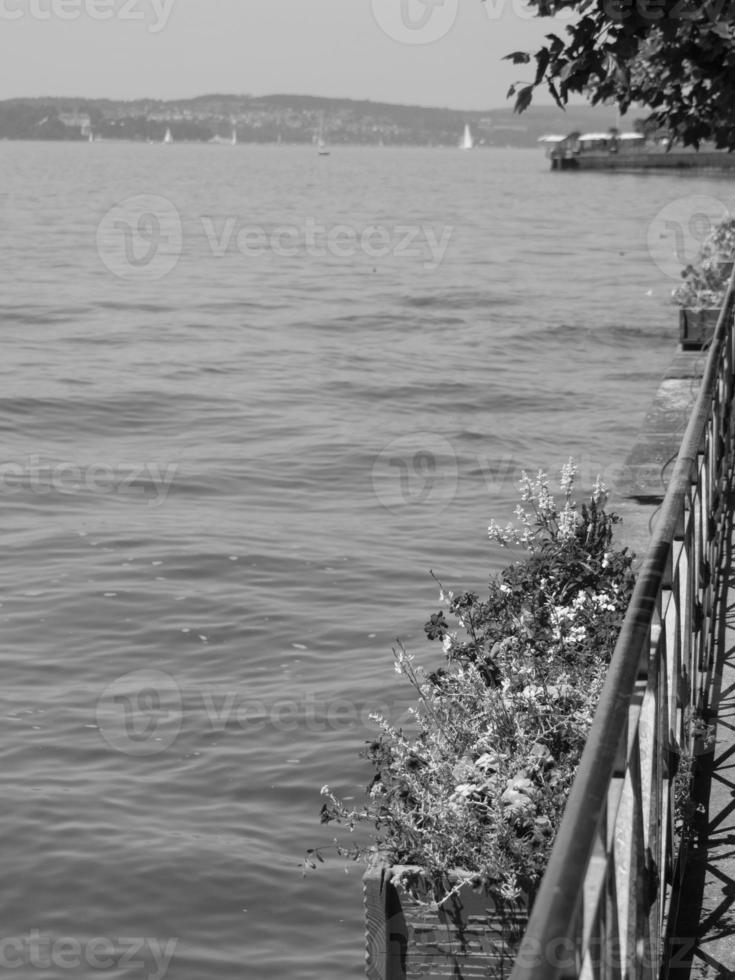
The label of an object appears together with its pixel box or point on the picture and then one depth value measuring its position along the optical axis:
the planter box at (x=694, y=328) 15.05
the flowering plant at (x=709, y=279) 15.77
